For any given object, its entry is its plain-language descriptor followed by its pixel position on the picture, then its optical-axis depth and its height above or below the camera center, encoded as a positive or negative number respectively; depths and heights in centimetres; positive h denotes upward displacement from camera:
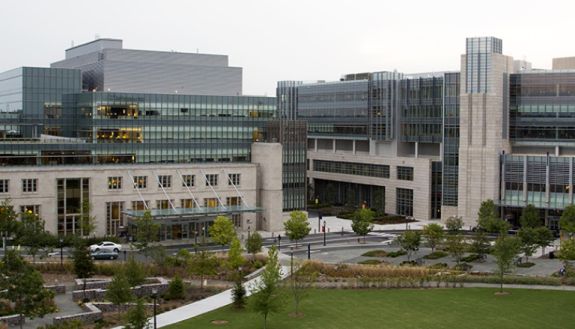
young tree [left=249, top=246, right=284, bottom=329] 4944 -938
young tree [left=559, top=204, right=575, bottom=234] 8338 -726
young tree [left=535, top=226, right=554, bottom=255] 7525 -836
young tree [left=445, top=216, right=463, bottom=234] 9047 -852
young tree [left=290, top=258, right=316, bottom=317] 5434 -966
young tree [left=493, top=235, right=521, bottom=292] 6128 -801
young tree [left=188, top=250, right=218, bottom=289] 6231 -926
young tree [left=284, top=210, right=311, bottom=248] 8294 -813
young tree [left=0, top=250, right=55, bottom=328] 4812 -863
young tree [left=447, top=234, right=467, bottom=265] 7225 -888
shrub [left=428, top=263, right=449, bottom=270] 7112 -1055
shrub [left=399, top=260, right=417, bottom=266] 7244 -1051
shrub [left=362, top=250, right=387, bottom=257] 7877 -1042
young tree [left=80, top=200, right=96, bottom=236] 7978 -755
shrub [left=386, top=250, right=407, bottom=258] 7843 -1039
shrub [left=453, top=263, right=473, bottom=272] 7051 -1057
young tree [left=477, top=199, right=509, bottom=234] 8564 -782
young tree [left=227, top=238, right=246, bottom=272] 6481 -879
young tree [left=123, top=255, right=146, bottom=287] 5706 -906
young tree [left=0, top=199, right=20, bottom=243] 7562 -703
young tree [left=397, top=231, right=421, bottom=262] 7494 -867
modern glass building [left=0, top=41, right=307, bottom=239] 8625 -43
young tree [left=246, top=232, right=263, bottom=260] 7212 -865
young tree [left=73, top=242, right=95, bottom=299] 6047 -893
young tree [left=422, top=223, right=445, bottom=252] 7881 -839
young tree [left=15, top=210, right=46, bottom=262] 6988 -775
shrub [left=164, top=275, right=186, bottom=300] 5922 -1070
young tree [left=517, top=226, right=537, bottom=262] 7331 -854
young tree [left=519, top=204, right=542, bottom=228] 9112 -778
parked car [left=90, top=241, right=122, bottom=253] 7600 -954
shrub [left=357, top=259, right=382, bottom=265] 7344 -1051
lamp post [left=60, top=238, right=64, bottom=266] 6871 -930
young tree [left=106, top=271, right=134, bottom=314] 5244 -957
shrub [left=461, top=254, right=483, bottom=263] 7550 -1040
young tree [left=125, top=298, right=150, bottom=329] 4475 -965
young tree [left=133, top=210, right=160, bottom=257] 7188 -776
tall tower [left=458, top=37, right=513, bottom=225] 10025 +422
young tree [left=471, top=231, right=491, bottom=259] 7538 -914
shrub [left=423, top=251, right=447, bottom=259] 7825 -1047
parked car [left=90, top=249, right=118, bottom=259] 7519 -1009
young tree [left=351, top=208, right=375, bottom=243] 8731 -802
